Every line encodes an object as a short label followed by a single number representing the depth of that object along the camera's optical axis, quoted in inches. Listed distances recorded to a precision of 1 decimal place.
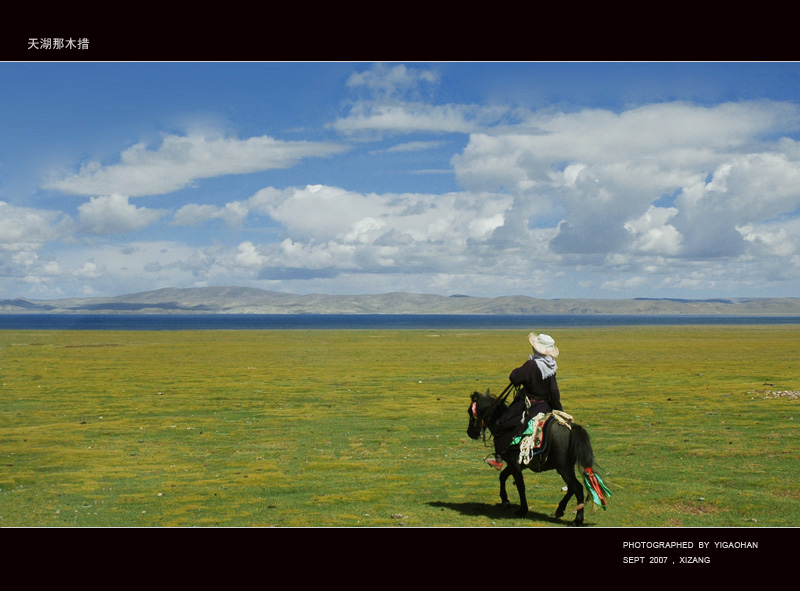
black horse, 390.0
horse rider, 413.1
